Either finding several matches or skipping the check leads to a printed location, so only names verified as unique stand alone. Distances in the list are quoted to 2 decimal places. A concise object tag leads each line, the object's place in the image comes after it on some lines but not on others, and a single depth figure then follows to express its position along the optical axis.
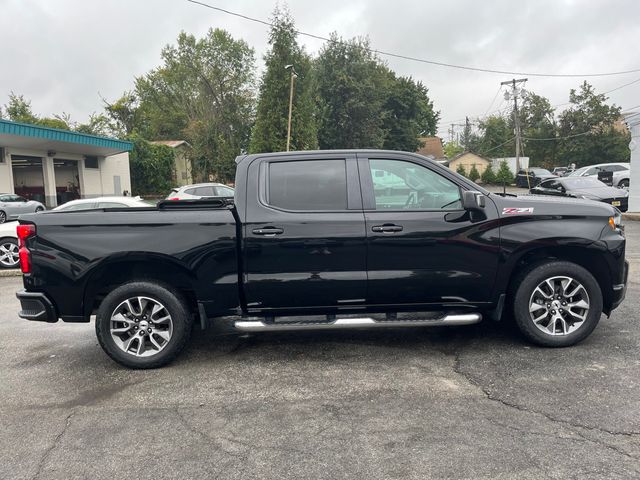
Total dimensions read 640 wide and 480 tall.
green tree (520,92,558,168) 54.38
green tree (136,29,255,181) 42.75
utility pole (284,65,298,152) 29.79
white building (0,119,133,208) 24.64
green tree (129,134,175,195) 38.03
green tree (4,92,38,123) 57.66
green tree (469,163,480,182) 46.34
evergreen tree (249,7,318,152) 32.50
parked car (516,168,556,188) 35.41
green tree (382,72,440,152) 51.41
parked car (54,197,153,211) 9.36
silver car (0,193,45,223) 20.94
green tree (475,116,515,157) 70.38
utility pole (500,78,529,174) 44.97
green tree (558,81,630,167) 47.66
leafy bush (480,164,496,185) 43.38
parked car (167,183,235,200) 17.92
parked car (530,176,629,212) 16.31
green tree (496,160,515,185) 41.18
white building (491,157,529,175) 47.62
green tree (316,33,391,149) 41.62
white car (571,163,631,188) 26.50
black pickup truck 4.30
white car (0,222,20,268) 9.60
